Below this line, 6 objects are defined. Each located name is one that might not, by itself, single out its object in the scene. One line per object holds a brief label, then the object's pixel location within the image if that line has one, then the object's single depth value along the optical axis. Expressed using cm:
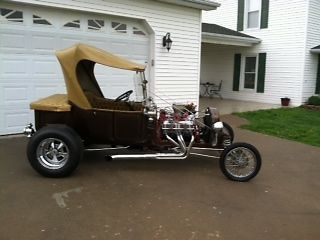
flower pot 1551
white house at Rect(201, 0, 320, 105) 1513
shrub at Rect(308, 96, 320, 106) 1501
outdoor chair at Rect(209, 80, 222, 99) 1858
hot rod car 518
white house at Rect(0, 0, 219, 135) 773
